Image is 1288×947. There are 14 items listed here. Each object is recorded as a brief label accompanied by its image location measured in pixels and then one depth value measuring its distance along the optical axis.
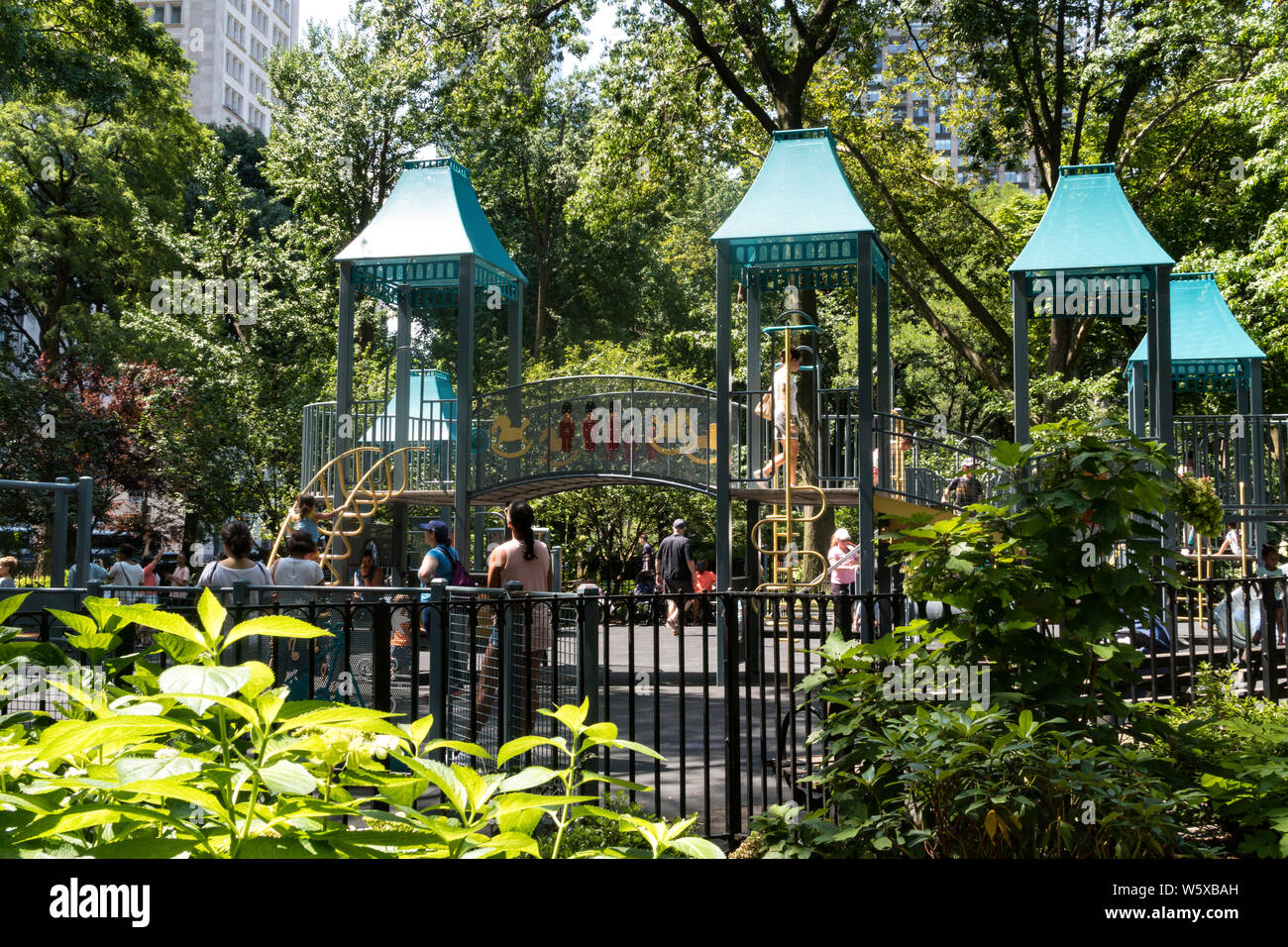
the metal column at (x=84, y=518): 9.05
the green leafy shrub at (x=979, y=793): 3.79
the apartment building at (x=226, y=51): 75.44
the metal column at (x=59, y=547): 9.59
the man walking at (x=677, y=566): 17.36
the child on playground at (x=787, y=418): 13.41
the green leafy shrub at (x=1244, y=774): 3.93
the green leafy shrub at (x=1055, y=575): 4.46
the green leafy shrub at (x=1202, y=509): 8.28
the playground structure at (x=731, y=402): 14.55
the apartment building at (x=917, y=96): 24.89
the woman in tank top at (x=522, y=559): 8.76
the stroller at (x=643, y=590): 22.64
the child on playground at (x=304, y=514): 12.71
